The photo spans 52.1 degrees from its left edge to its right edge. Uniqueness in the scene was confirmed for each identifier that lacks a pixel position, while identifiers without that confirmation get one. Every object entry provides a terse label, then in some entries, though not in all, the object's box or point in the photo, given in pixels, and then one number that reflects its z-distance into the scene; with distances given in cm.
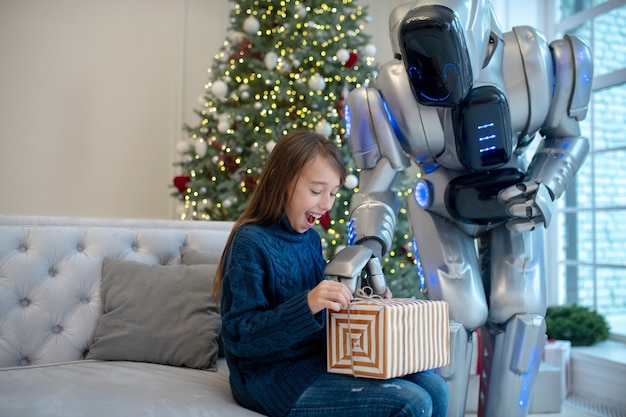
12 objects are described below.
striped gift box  129
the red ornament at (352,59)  414
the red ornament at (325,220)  383
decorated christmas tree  403
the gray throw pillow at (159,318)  187
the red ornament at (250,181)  411
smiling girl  132
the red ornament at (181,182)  432
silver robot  174
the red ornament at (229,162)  421
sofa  176
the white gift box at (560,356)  318
